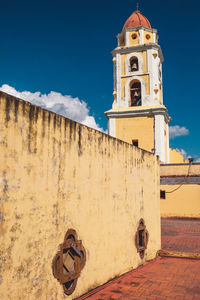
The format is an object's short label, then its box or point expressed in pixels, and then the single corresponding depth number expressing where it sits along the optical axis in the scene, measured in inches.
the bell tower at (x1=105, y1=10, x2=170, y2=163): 743.7
